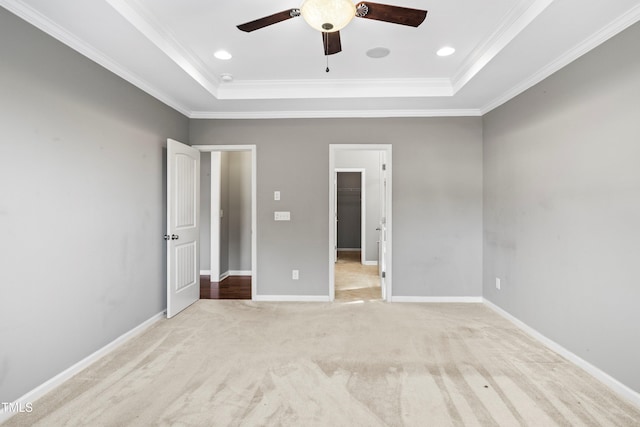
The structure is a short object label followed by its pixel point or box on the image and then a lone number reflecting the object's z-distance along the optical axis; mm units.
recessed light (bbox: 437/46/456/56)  2830
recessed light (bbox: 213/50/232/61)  2906
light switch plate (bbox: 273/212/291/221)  4211
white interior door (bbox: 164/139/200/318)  3484
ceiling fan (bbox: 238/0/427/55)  1610
